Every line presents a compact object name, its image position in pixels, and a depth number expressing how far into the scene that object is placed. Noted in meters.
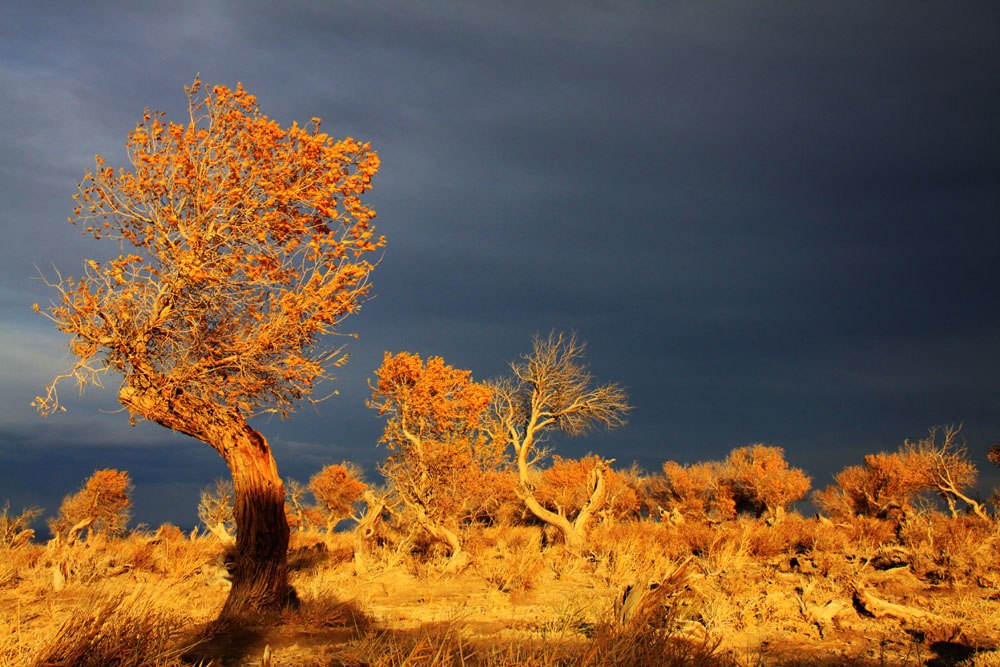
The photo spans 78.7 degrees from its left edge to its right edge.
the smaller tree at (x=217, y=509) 20.47
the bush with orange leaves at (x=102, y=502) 33.31
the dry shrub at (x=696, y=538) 16.80
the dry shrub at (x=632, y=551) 13.66
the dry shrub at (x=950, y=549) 11.55
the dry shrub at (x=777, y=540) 16.20
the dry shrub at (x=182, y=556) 16.20
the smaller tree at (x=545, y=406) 25.41
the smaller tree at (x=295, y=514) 28.50
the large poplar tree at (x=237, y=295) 9.81
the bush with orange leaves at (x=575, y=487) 34.28
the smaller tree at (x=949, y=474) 33.72
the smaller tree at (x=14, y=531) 18.33
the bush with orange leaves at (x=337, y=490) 41.16
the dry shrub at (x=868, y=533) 15.65
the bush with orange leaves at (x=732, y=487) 40.09
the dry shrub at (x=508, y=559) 13.62
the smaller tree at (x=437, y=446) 19.72
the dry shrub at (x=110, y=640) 4.97
